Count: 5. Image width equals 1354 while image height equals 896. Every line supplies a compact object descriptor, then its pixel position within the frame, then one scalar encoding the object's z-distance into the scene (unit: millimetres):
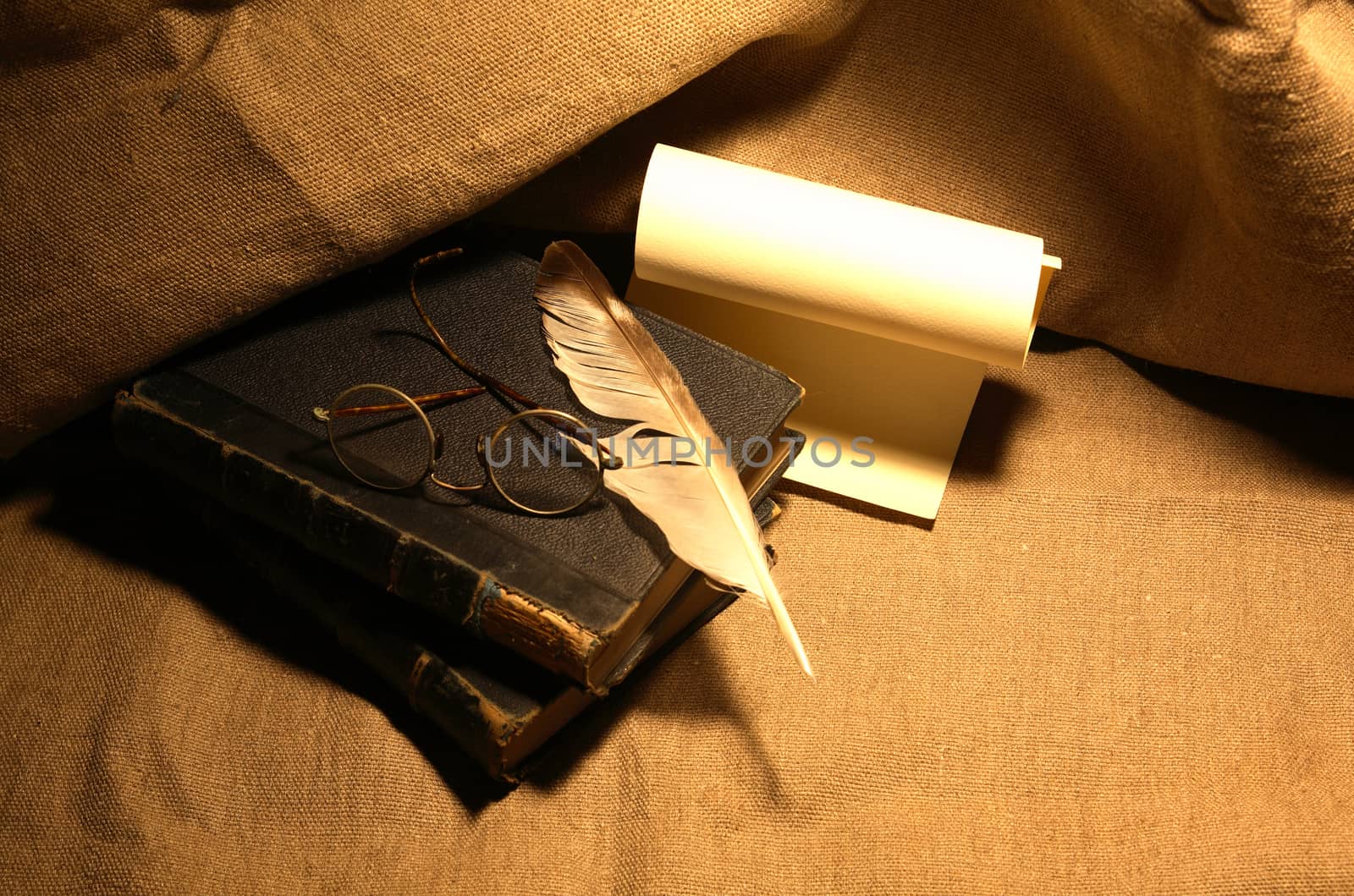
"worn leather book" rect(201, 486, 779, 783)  903
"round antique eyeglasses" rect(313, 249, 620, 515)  938
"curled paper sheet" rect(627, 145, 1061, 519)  1002
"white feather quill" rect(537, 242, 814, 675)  915
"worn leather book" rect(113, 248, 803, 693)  866
